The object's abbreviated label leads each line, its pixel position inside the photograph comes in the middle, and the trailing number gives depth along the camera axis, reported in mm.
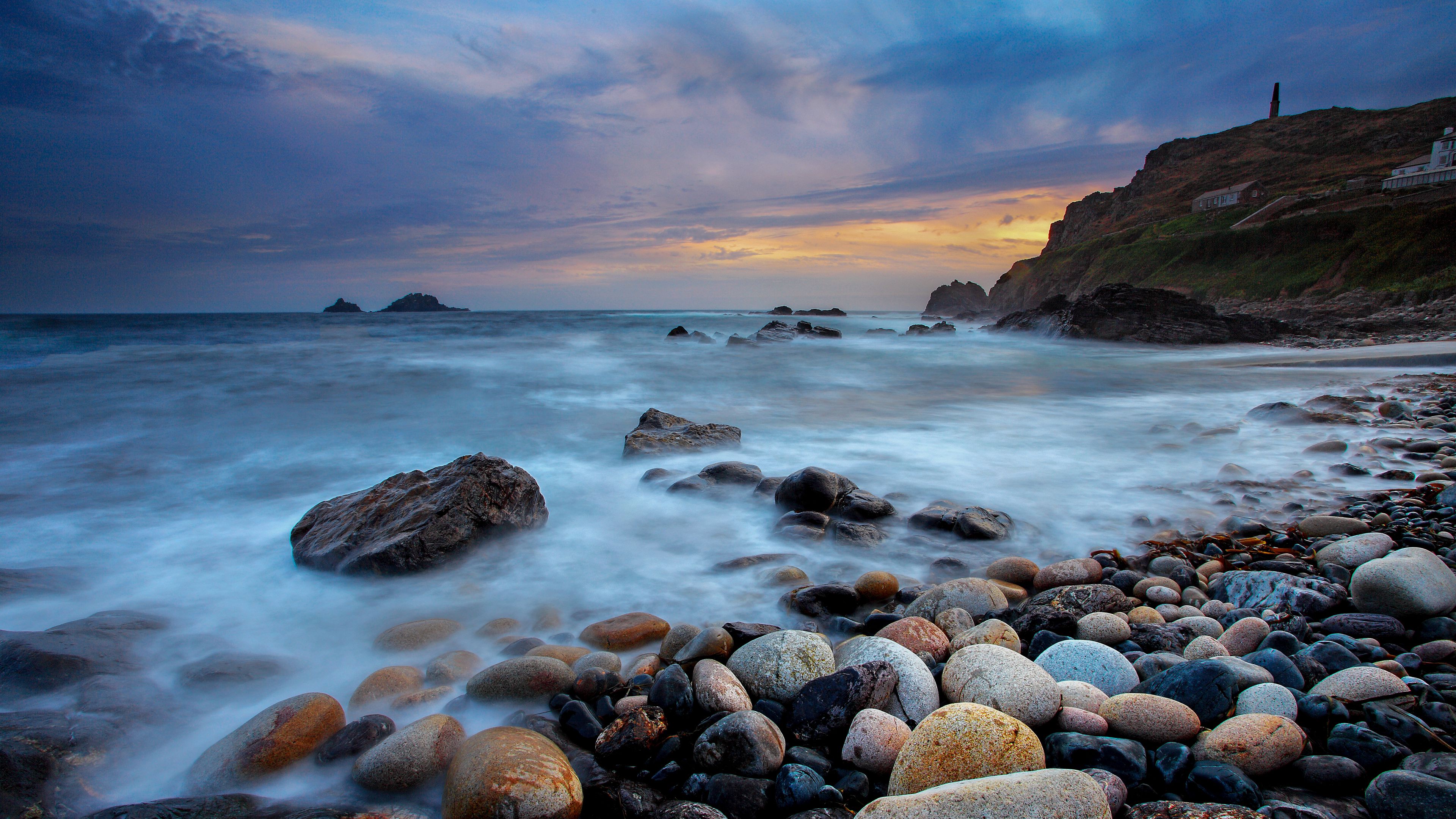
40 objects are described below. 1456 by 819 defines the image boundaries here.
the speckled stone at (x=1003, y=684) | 2111
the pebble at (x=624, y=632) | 3156
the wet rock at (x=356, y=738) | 2270
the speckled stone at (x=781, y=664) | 2453
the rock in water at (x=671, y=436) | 7129
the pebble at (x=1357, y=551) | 3240
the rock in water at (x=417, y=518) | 4164
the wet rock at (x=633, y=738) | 2174
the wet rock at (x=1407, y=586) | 2566
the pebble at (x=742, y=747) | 2027
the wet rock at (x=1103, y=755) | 1852
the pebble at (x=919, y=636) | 2717
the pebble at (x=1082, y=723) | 2043
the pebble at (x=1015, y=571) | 3688
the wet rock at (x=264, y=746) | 2186
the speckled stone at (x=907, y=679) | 2285
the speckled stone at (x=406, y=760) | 2105
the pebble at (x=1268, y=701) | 1988
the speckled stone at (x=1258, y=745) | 1815
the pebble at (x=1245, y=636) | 2570
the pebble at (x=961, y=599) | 3191
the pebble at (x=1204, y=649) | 2486
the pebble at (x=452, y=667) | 2832
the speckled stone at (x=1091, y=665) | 2332
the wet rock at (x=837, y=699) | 2184
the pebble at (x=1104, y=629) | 2744
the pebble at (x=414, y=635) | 3242
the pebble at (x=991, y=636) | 2715
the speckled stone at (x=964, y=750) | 1772
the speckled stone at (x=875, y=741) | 1995
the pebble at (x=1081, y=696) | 2156
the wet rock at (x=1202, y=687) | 2072
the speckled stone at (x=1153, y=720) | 1964
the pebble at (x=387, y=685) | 2658
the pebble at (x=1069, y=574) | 3535
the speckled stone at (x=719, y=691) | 2338
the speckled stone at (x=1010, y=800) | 1489
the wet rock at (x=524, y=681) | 2594
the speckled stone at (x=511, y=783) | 1856
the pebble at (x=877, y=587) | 3570
